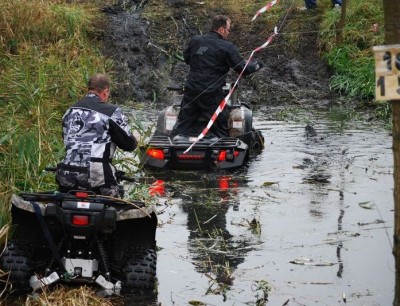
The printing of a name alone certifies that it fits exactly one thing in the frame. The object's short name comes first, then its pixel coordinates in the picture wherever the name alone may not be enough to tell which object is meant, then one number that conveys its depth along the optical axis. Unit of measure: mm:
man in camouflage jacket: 9591
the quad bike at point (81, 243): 9046
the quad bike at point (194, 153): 15342
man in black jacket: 16109
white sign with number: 7868
